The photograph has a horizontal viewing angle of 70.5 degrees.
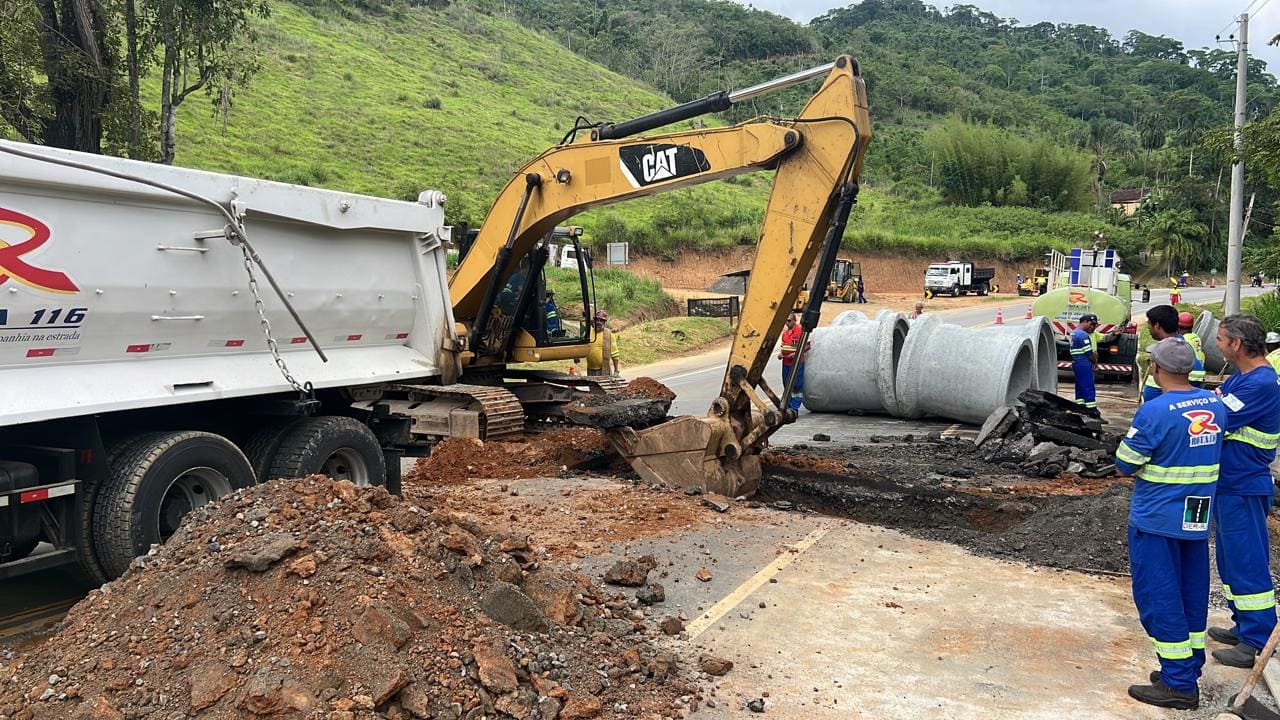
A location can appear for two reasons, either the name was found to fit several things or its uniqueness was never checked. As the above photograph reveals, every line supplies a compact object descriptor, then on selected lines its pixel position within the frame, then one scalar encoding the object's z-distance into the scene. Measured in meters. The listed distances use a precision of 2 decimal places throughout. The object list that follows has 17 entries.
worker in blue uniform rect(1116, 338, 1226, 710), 4.53
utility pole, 21.11
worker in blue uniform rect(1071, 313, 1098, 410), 13.20
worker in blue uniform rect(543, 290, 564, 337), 11.36
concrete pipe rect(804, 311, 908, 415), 13.18
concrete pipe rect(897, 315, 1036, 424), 12.32
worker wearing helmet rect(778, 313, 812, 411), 14.23
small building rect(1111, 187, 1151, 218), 77.69
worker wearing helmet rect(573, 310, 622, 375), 12.72
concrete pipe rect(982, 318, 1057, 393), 13.10
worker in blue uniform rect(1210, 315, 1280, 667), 4.98
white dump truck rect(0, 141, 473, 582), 5.26
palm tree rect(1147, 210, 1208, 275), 64.19
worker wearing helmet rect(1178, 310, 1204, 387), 8.51
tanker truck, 18.34
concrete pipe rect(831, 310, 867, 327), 14.86
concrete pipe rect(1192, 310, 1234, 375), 17.61
